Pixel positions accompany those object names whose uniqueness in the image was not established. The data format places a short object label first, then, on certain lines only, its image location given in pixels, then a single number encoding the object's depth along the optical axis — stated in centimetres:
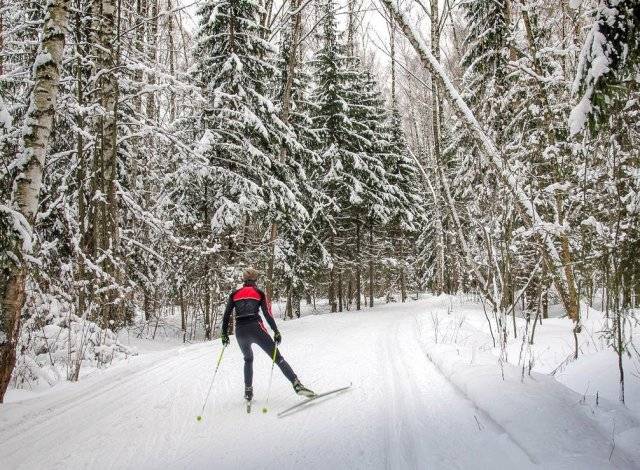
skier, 586
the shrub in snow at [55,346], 656
